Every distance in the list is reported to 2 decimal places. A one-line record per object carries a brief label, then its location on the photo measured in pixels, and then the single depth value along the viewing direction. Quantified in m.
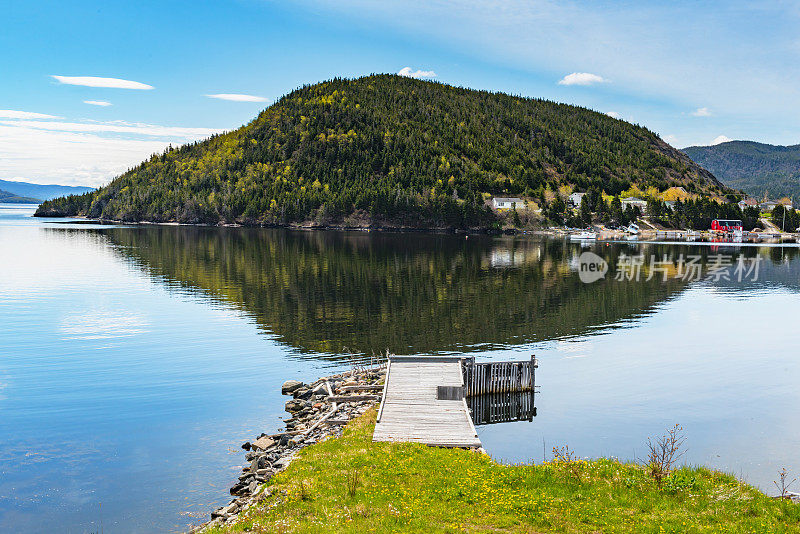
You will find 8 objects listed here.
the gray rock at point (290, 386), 37.91
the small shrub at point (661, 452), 20.97
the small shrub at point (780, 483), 24.33
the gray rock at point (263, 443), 28.28
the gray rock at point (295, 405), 34.22
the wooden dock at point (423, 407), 24.95
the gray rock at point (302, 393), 36.41
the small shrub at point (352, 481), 19.48
